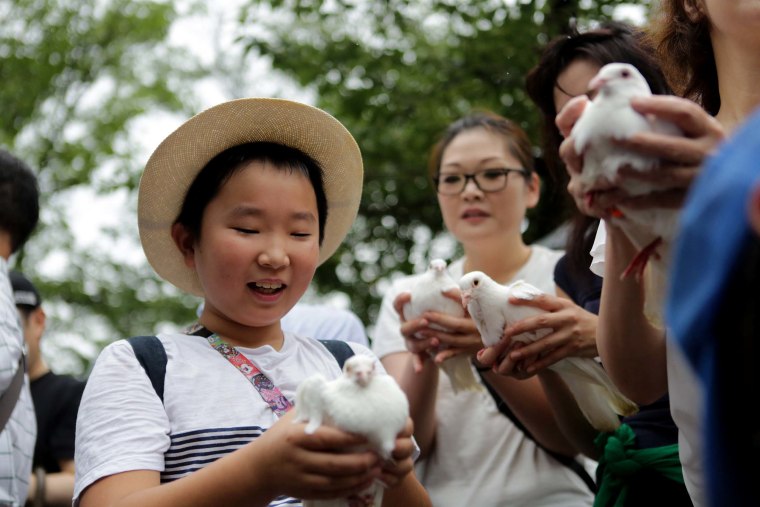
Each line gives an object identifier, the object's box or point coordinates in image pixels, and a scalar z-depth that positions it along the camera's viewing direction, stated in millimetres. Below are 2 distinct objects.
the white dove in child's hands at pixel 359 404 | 1722
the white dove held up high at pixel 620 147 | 1607
